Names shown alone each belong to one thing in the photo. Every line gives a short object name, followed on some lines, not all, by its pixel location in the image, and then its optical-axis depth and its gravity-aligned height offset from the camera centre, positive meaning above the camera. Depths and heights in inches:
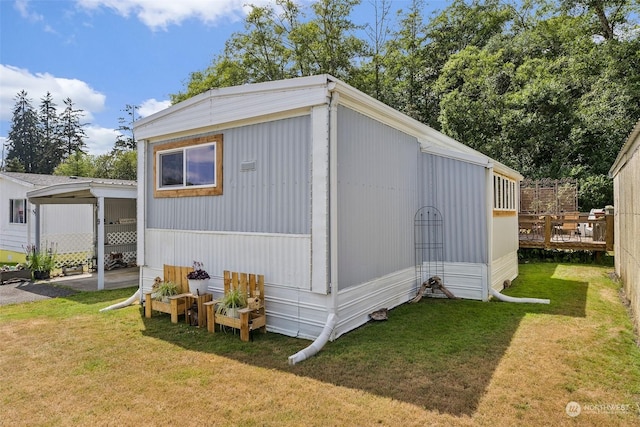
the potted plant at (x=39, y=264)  365.5 -46.5
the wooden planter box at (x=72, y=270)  390.6 -56.6
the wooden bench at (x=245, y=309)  179.6 -47.0
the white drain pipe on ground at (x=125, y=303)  244.7 -59.1
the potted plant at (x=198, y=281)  207.7 -36.5
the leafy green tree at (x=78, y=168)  1202.6 +167.4
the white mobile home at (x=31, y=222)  490.3 -5.4
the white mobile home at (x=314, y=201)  181.6 +9.3
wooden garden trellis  542.9 +26.1
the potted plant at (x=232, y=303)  190.1 -45.1
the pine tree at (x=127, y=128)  1336.1 +330.3
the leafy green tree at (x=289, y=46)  817.5 +390.0
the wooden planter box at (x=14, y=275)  343.3 -54.2
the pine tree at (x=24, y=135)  1610.5 +370.7
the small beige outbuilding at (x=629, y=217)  187.8 -2.3
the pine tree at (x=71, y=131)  1608.0 +391.7
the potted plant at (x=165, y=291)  223.5 -45.4
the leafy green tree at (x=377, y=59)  837.8 +367.3
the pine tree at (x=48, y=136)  1545.3 +362.6
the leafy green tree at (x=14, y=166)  1393.9 +203.8
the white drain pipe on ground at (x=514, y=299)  246.9 -58.2
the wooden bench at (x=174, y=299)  209.8 -47.9
